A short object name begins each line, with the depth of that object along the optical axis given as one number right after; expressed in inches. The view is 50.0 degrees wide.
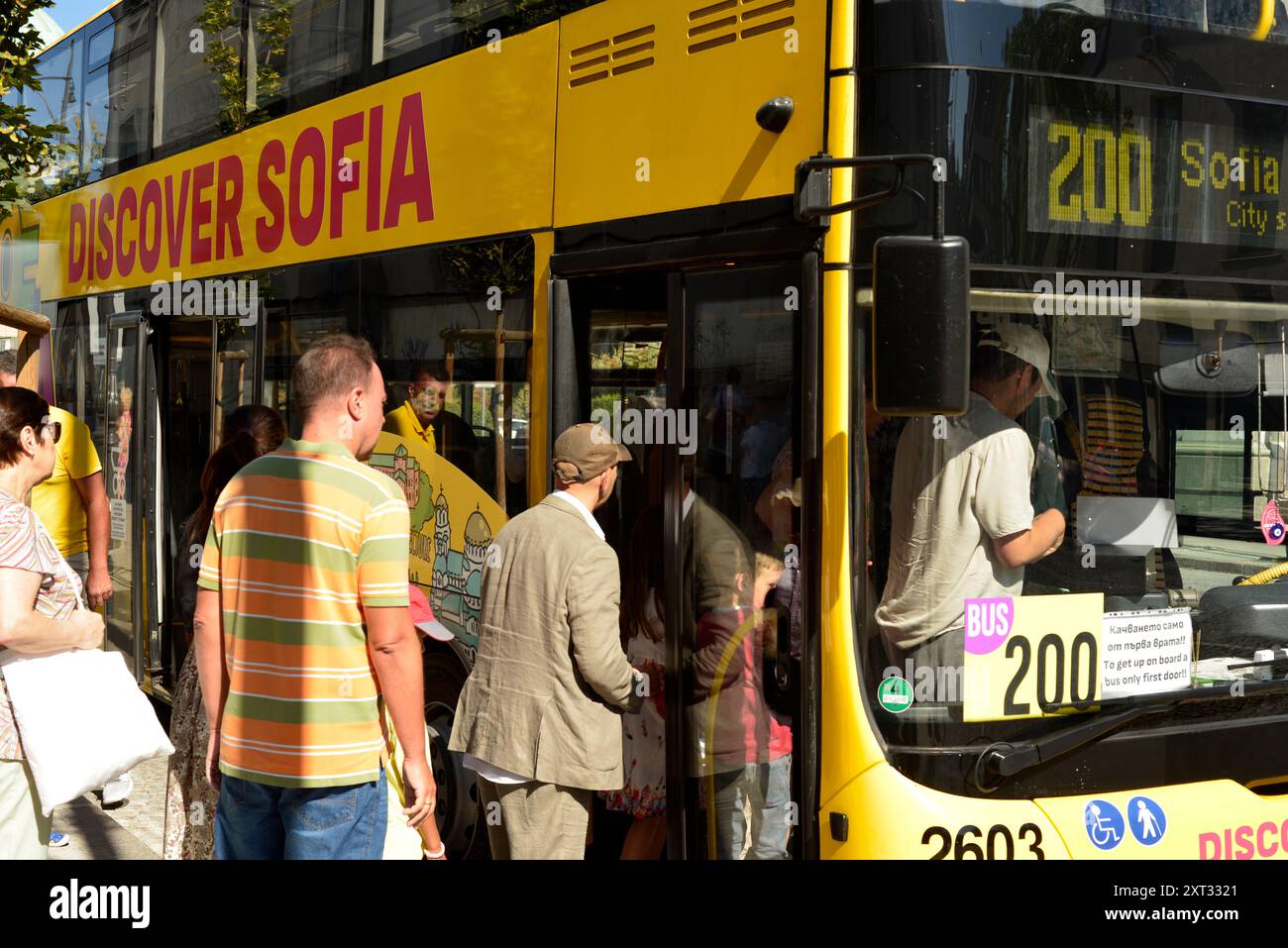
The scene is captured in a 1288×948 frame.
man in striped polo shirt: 137.5
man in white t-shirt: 144.2
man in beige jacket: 167.2
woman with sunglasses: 157.4
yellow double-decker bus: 143.1
